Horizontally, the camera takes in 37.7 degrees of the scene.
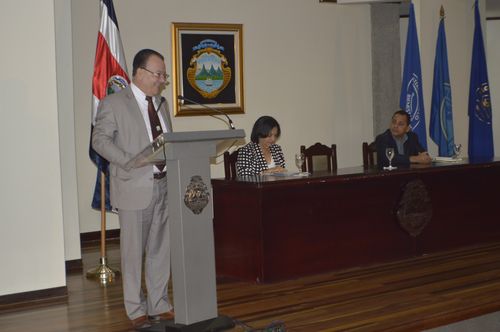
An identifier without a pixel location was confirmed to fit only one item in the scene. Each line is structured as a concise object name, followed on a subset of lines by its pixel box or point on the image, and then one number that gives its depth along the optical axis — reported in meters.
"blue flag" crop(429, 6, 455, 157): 7.91
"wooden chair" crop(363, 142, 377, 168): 6.44
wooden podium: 3.62
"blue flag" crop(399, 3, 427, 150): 7.71
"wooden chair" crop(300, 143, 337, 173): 6.14
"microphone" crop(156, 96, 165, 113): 4.07
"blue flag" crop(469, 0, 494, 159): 8.18
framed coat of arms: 7.53
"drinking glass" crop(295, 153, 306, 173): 5.37
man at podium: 3.92
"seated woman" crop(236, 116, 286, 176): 5.59
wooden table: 5.03
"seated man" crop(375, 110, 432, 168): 6.26
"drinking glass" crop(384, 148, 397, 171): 5.80
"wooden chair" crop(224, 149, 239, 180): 5.56
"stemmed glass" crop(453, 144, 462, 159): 6.36
